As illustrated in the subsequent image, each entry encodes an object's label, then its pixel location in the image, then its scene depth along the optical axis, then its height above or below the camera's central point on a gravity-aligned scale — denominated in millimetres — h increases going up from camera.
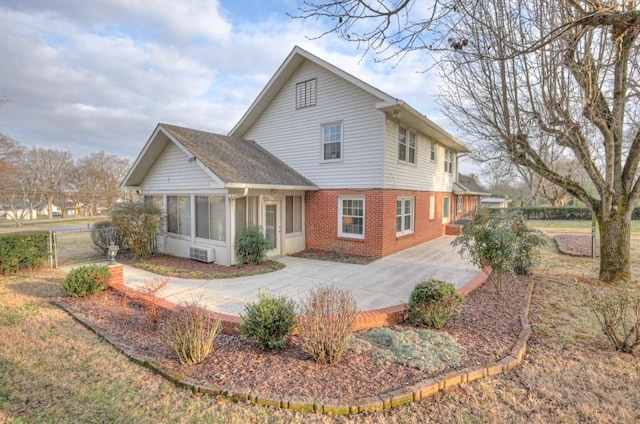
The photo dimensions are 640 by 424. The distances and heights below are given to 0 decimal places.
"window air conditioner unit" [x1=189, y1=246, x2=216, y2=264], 9980 -1844
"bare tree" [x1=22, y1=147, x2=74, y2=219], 36000 +3724
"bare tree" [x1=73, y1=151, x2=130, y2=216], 39750 +2452
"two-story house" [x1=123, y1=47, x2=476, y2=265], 10133 +999
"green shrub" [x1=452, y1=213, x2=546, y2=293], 6289 -929
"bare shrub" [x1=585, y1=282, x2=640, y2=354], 4016 -1626
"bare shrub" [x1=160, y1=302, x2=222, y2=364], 3721 -1725
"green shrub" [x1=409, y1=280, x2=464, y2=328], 4844 -1707
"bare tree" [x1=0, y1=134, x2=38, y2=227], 28422 +1672
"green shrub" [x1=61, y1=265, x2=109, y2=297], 6301 -1733
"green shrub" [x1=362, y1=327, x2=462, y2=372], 3701 -1993
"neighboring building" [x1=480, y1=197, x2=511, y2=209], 37938 -306
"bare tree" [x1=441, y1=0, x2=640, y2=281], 6168 +2256
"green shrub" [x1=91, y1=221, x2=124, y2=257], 11320 -1371
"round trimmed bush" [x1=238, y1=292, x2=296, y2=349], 4082 -1706
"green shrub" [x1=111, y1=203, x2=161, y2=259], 10484 -916
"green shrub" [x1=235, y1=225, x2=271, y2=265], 9578 -1518
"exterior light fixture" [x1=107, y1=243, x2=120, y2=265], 6935 -1176
